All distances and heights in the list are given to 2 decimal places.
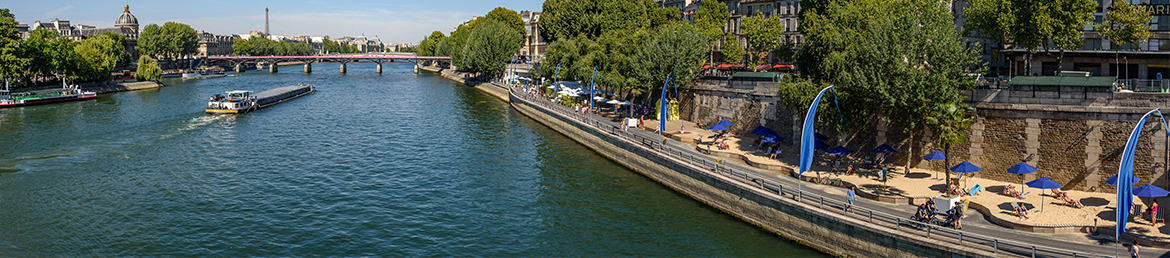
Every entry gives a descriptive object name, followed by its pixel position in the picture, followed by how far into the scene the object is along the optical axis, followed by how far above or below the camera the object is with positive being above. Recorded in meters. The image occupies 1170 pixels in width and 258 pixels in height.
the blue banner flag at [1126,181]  24.16 -3.18
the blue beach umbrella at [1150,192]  27.77 -4.07
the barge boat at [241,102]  83.44 -1.96
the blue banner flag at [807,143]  33.22 -2.63
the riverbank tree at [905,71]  33.88 +0.56
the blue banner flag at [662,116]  51.09 -2.18
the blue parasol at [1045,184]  30.10 -4.08
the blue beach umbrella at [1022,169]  32.09 -3.69
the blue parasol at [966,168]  32.88 -3.72
